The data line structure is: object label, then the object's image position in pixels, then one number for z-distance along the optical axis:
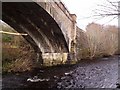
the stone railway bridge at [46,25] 6.04
